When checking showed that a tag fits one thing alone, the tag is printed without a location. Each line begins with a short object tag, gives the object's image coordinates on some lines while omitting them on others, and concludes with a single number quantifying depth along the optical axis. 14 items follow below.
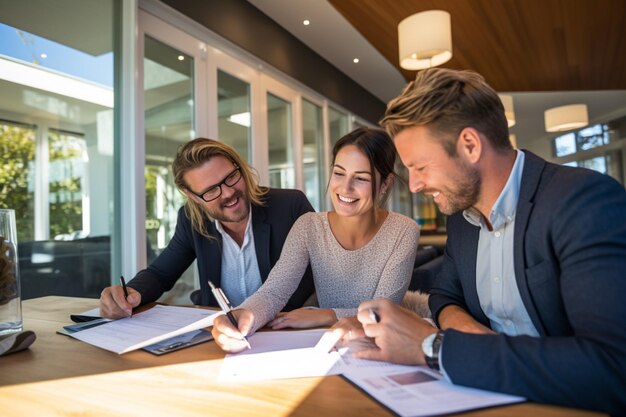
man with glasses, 1.92
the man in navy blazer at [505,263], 0.71
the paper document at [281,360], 0.84
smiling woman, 1.50
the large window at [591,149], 8.67
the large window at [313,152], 5.73
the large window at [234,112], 3.99
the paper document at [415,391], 0.66
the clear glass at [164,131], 3.20
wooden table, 0.69
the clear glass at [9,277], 1.11
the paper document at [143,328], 1.07
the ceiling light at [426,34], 3.31
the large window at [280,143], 4.82
